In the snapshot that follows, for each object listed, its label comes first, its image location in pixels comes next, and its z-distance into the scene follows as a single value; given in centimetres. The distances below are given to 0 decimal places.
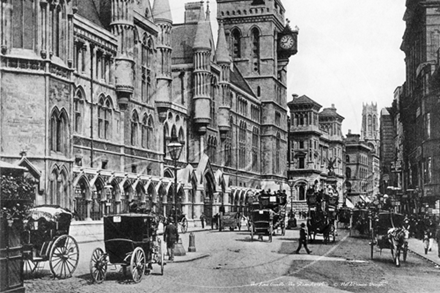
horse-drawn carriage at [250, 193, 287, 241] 3638
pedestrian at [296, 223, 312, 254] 2741
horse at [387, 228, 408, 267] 2352
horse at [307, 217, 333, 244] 3422
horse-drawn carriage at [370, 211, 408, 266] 2362
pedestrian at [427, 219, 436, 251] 3297
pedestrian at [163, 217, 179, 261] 2409
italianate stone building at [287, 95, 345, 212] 11556
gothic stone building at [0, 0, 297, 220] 2981
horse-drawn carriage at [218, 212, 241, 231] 5000
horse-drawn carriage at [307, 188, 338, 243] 3375
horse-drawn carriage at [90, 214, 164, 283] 1806
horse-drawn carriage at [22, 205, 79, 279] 1798
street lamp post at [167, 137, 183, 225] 2595
